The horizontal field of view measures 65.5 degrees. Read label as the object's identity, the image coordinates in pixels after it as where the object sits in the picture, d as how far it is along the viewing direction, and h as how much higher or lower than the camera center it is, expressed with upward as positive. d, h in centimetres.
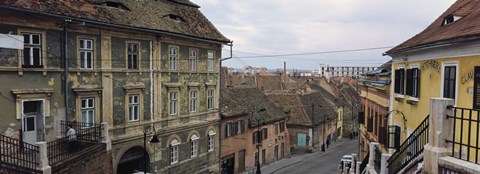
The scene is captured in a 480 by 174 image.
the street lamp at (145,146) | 2109 -441
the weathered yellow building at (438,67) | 1174 +33
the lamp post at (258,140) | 3553 -648
